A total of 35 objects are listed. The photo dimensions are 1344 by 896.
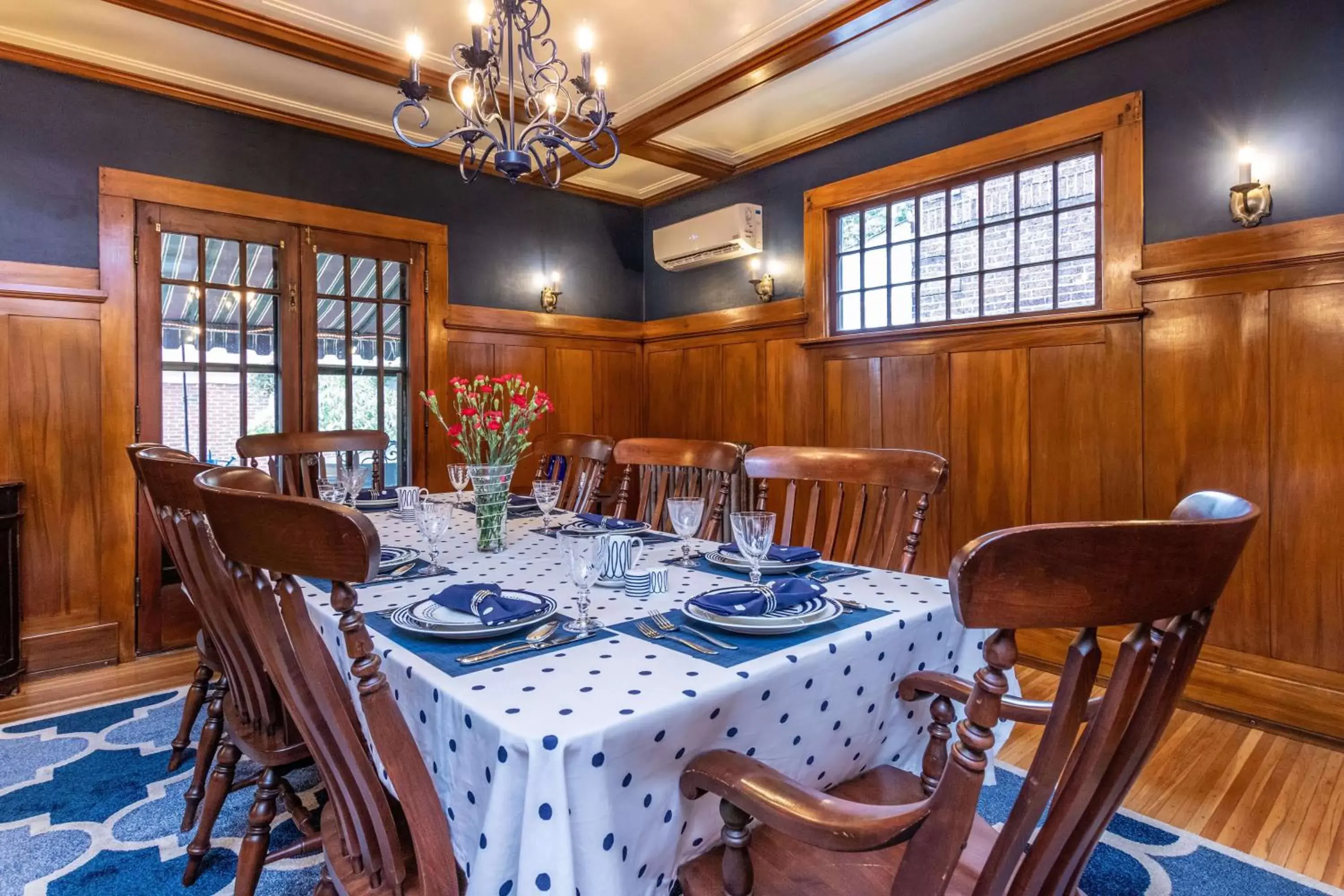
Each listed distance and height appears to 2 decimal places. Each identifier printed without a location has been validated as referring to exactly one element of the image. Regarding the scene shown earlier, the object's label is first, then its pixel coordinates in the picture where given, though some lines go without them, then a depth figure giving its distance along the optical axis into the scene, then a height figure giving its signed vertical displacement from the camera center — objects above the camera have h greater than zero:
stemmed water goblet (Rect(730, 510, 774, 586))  1.31 -0.18
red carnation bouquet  1.77 +0.02
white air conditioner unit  4.17 +1.21
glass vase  1.67 -0.16
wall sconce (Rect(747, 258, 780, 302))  4.16 +0.89
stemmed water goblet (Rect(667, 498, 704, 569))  1.51 -0.17
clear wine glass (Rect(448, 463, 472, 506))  2.00 -0.11
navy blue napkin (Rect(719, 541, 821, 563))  1.51 -0.26
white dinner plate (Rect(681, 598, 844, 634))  1.05 -0.28
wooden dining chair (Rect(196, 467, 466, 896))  0.77 -0.29
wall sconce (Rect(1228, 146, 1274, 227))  2.44 +0.81
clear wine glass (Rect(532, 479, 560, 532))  1.95 -0.16
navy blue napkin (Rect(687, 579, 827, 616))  1.11 -0.26
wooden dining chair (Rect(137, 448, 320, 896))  1.30 -0.51
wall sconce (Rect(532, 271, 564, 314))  4.50 +0.91
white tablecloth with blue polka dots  0.75 -0.37
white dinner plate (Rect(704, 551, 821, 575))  1.48 -0.27
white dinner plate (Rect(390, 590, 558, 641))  1.03 -0.28
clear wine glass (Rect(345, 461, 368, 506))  2.15 -0.13
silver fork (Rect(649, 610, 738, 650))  1.03 -0.30
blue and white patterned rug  1.61 -1.00
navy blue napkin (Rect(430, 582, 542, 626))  1.08 -0.26
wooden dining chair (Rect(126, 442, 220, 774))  1.81 -0.71
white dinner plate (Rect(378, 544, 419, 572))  1.50 -0.27
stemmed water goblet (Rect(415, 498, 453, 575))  1.51 -0.18
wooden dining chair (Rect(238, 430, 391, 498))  2.59 -0.06
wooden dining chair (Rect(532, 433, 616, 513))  2.49 -0.10
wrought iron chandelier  1.84 +0.98
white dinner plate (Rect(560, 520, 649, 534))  1.89 -0.25
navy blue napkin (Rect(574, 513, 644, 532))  1.96 -0.25
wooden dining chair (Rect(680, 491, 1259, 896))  0.58 -0.25
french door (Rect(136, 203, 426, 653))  3.21 +0.48
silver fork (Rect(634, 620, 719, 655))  1.02 -0.30
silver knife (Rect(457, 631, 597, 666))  0.96 -0.30
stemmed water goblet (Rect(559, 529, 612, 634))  1.10 -0.21
